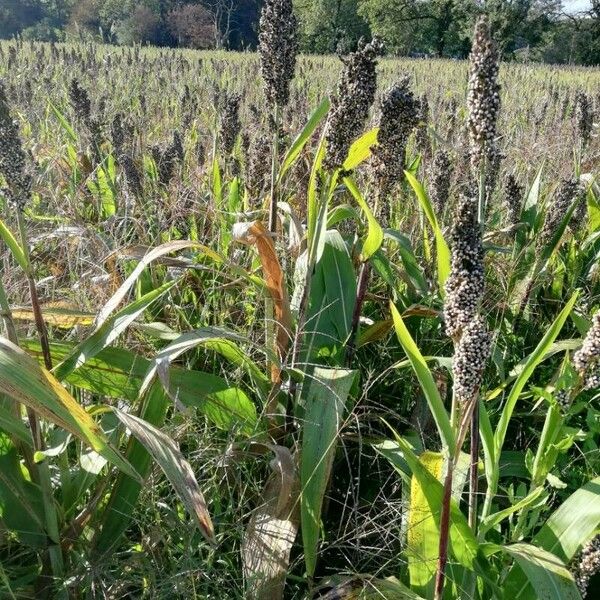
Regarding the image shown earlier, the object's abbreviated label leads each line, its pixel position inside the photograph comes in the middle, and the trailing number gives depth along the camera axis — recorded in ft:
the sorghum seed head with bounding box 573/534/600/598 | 4.11
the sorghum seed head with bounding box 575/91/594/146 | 10.30
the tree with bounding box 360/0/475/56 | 156.15
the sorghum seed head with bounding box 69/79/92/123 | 12.30
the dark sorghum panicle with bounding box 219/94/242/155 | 10.02
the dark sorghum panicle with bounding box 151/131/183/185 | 9.91
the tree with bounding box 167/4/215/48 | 122.62
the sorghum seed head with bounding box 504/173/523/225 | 7.95
